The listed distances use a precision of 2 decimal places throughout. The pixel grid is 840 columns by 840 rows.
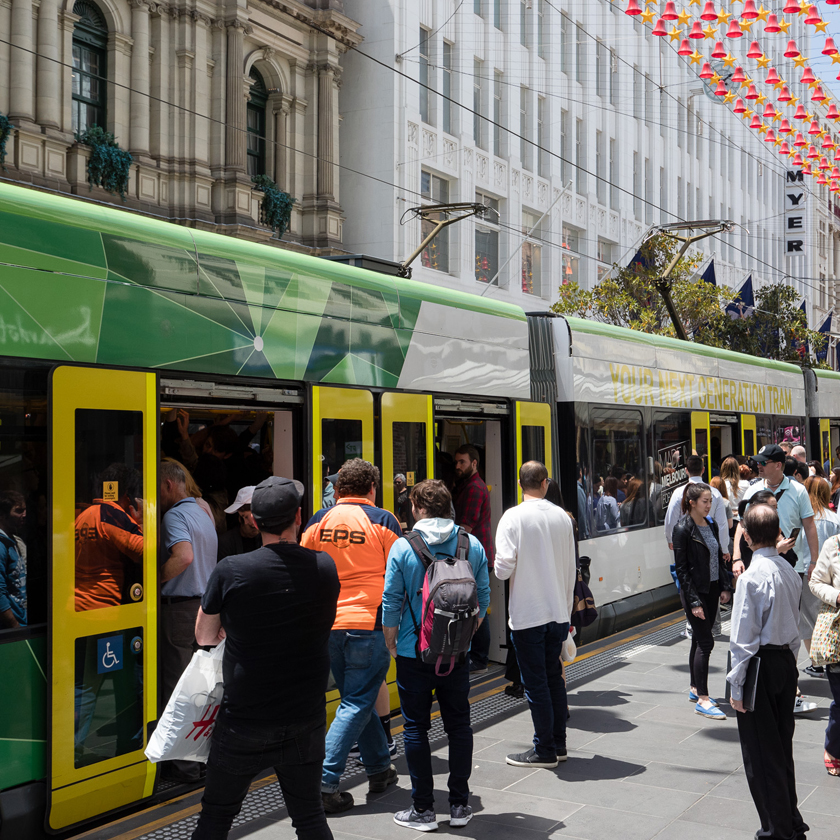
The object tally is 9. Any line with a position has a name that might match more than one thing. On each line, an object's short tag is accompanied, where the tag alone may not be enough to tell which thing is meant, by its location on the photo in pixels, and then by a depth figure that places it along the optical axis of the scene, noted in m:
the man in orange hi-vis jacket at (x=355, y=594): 5.52
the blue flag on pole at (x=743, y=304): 36.60
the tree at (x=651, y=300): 27.39
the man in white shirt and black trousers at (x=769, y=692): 4.72
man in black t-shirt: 3.88
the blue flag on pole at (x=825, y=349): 55.14
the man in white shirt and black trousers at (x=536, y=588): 6.21
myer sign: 58.97
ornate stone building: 16.77
